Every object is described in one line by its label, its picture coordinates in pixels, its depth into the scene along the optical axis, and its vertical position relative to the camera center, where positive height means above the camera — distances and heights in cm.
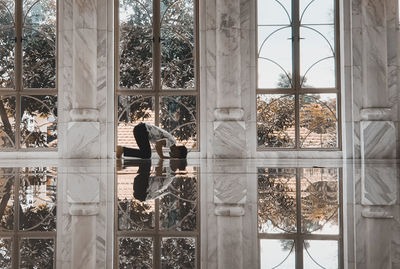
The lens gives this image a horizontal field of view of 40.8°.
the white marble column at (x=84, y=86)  1229 +140
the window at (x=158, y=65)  1362 +206
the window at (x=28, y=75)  1370 +184
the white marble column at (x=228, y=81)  1231 +149
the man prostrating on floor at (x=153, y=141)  1111 +11
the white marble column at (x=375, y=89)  1193 +126
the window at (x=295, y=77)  1356 +171
